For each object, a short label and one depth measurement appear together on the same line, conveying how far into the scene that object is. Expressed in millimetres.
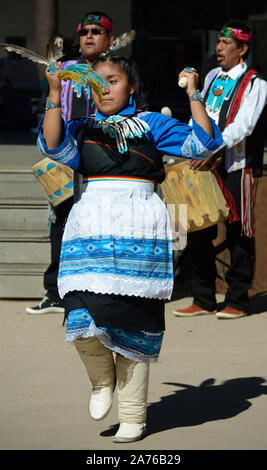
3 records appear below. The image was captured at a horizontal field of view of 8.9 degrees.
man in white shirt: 11993
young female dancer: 7409
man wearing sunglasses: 11001
